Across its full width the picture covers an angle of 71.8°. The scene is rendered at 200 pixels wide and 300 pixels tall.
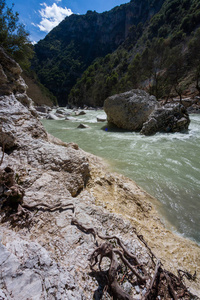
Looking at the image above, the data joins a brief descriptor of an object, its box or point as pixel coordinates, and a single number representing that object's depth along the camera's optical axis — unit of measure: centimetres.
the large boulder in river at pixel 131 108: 1029
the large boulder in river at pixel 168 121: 907
